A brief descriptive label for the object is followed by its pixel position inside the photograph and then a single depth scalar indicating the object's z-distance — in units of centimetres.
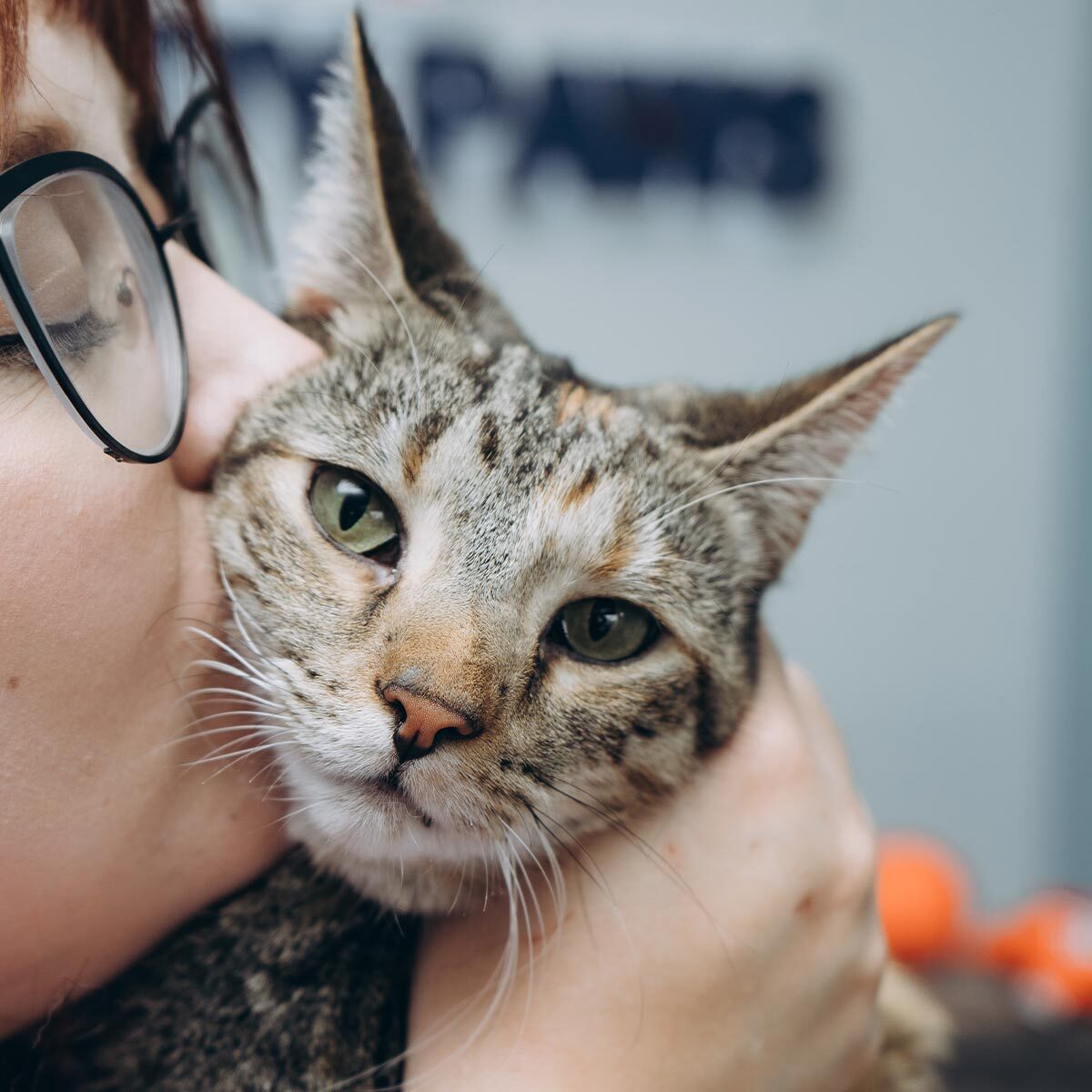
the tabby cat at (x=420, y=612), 30
